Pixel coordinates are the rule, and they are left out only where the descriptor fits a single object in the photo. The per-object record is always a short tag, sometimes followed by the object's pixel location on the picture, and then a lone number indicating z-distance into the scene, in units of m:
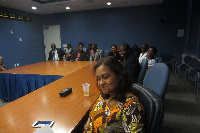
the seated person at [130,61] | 2.29
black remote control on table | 1.55
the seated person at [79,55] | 4.88
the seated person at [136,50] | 6.34
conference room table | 1.03
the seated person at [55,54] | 5.20
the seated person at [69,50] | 7.47
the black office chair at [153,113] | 0.74
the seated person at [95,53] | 5.21
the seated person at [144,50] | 4.13
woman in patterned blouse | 0.81
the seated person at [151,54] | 3.49
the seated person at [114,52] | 4.47
